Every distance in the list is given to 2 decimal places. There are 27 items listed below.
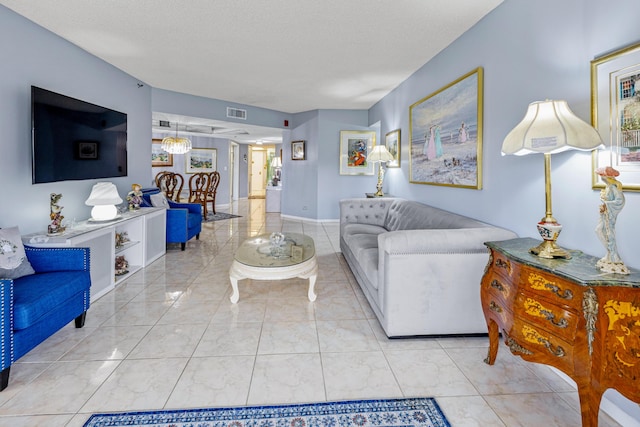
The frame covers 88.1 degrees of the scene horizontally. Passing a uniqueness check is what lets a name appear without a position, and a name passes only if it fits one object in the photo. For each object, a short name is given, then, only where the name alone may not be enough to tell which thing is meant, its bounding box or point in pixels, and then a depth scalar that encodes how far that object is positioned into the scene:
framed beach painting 3.09
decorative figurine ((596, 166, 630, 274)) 1.47
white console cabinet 2.85
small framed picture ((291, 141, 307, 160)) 8.12
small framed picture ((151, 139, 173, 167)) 10.12
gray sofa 2.32
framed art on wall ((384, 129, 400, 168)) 5.36
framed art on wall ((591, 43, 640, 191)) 1.63
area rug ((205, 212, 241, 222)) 8.24
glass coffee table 2.90
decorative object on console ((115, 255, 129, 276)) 3.86
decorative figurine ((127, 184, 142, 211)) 4.51
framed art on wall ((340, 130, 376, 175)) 7.68
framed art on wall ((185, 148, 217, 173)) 10.38
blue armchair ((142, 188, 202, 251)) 5.05
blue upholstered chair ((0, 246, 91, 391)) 1.82
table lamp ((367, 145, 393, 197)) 5.25
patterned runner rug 1.60
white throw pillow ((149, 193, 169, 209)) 5.01
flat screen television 3.02
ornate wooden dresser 1.38
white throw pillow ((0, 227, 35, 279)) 2.26
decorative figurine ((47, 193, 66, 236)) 2.92
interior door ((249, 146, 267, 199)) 14.54
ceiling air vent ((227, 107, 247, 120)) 7.02
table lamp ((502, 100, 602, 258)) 1.62
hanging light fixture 7.90
